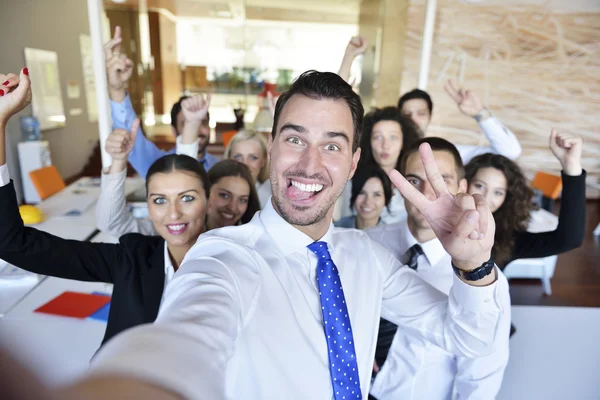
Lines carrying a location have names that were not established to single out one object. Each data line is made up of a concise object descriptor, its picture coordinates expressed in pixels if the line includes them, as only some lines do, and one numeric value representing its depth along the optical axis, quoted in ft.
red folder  6.53
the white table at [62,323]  5.76
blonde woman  8.99
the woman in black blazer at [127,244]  4.12
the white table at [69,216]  7.13
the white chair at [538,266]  12.88
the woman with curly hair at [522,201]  5.76
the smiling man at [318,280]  3.08
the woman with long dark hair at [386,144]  8.56
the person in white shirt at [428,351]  4.37
